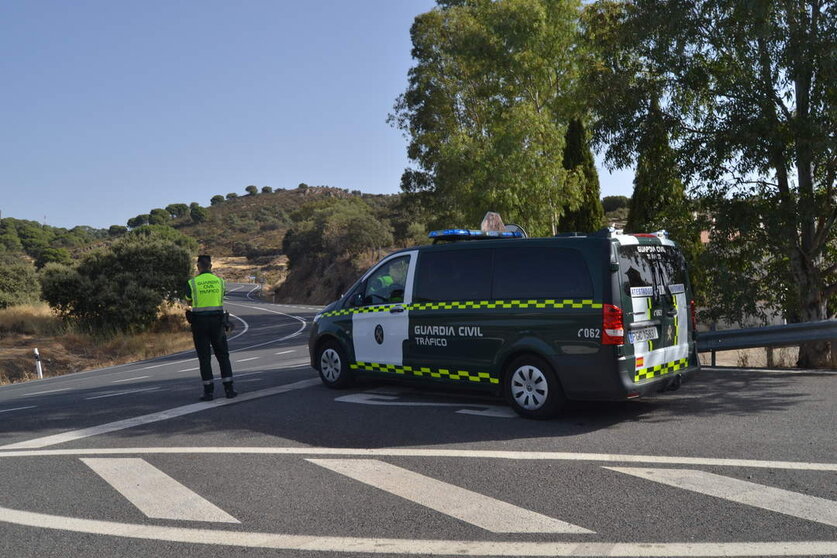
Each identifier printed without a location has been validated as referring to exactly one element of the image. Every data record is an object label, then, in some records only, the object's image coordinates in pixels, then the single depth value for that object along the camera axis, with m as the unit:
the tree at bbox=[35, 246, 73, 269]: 72.83
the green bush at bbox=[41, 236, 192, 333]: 30.91
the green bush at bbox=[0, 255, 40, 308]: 38.53
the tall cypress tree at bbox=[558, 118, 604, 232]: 23.14
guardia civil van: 7.00
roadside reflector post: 20.81
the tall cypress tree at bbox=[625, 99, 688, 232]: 11.51
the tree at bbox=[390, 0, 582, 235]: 21.62
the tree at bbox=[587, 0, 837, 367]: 10.11
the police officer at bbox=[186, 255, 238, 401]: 9.05
